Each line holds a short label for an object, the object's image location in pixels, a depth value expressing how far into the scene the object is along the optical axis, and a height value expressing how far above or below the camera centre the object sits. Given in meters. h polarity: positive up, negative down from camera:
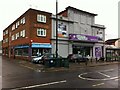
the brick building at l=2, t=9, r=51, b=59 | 16.54 +2.81
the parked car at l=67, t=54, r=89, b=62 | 16.51 -1.75
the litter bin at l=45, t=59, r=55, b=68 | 11.38 -1.82
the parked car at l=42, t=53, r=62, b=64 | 13.93 -1.05
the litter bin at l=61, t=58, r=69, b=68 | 11.90 -1.79
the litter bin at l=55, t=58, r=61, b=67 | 11.61 -1.85
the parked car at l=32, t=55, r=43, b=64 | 14.32 -1.84
